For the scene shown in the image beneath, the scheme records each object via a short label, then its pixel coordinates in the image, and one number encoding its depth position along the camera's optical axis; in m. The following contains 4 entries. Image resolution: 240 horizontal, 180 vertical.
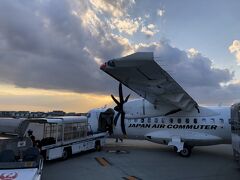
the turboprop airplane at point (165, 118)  9.79
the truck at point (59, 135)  8.95
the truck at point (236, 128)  7.12
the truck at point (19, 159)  4.89
